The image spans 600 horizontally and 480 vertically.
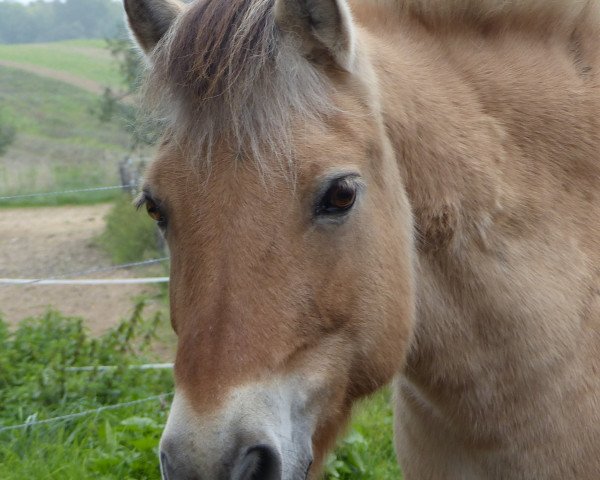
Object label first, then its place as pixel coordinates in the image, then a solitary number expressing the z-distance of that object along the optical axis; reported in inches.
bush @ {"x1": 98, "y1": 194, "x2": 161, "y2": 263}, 447.5
